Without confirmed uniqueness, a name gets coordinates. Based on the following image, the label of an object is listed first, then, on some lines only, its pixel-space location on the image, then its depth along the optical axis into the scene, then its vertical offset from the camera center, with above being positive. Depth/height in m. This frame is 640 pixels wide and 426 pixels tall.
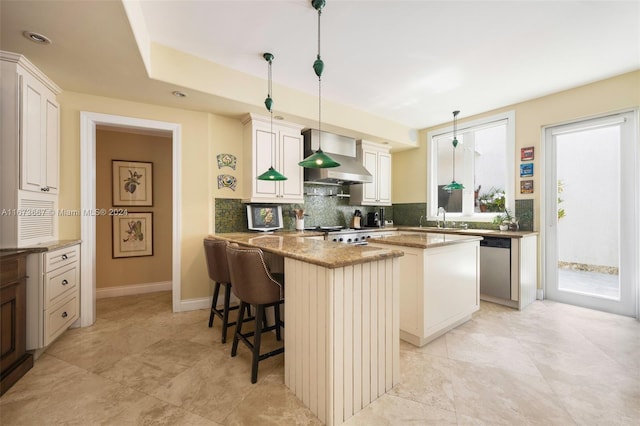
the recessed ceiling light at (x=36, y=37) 1.87 +1.29
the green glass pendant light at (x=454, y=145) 3.76 +1.13
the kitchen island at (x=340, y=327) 1.46 -0.69
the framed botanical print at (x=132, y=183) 3.78 +0.47
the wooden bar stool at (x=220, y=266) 2.38 -0.49
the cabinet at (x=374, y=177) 4.72 +0.71
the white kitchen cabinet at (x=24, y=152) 2.11 +0.54
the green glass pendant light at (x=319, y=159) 1.99 +0.45
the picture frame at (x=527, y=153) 3.73 +0.87
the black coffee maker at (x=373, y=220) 4.90 -0.12
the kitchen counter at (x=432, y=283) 2.32 -0.66
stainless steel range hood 3.91 +0.87
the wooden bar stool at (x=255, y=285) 1.82 -0.50
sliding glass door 3.07 +0.00
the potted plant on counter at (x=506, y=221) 3.77 -0.11
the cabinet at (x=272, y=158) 3.42 +0.76
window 4.02 +0.77
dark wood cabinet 1.79 -0.76
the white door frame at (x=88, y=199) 2.79 +0.16
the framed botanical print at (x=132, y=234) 3.81 -0.30
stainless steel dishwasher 3.39 -0.72
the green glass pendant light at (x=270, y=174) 2.69 +0.41
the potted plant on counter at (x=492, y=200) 4.05 +0.21
